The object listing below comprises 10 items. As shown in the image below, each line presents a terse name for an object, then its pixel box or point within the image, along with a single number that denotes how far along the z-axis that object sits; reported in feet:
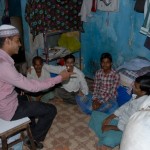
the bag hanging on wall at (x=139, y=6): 7.84
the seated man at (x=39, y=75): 8.88
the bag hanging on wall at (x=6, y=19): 10.92
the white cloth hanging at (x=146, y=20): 7.51
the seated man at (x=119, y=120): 6.31
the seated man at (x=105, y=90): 8.61
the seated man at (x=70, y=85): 8.98
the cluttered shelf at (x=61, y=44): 10.58
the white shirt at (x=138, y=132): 2.76
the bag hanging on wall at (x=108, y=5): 9.15
